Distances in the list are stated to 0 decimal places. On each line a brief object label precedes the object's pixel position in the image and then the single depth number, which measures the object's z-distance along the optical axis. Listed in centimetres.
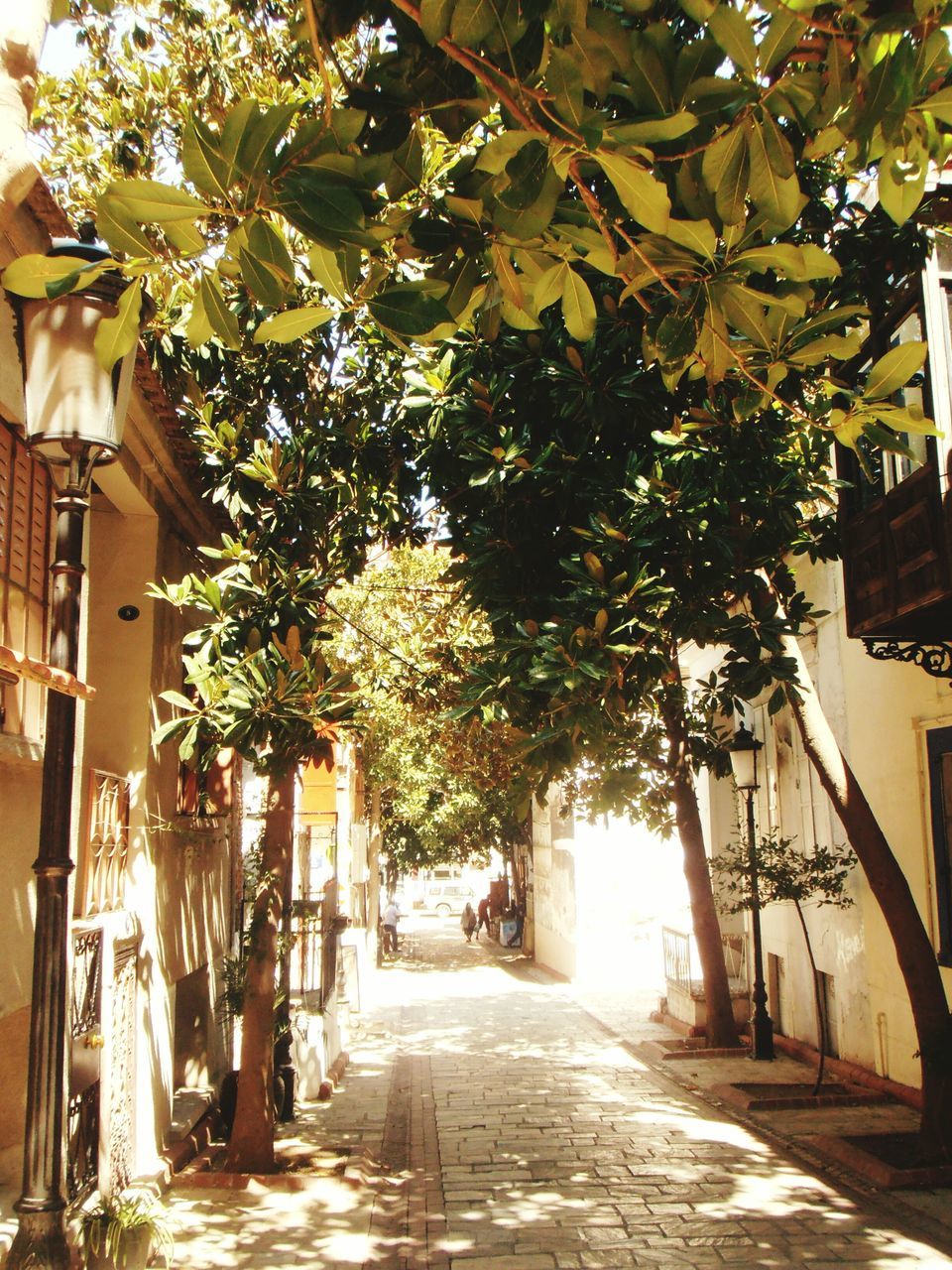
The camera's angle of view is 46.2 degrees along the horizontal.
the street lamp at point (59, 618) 362
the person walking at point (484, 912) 4172
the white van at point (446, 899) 6297
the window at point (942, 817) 1057
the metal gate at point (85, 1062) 648
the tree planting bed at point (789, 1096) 1143
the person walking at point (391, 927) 3362
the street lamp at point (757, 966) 1432
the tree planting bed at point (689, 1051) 1483
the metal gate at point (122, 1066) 729
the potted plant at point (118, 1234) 571
